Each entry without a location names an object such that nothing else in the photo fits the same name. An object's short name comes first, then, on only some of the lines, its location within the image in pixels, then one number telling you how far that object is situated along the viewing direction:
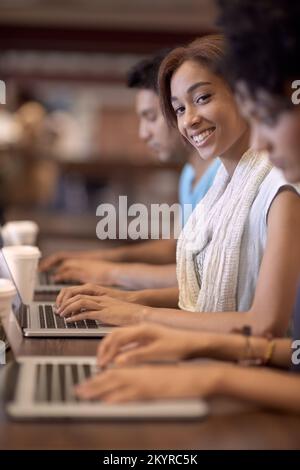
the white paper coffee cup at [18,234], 3.01
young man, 2.78
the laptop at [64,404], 1.69
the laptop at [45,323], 2.11
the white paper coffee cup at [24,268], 2.39
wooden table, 1.63
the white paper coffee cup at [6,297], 1.98
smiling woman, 2.02
